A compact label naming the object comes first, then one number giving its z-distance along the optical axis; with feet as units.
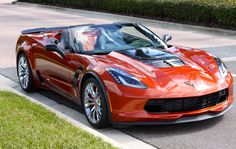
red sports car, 21.84
